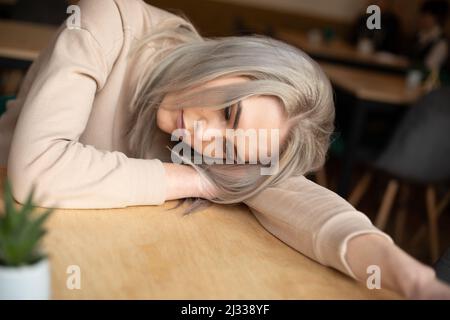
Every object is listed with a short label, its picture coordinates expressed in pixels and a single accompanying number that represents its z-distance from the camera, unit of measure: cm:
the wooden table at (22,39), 238
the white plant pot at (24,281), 66
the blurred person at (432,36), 520
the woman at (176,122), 103
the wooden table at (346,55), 463
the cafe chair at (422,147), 274
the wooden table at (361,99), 288
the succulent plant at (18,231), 63
